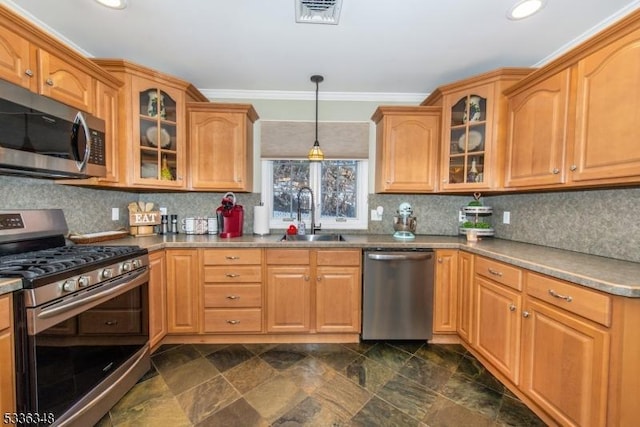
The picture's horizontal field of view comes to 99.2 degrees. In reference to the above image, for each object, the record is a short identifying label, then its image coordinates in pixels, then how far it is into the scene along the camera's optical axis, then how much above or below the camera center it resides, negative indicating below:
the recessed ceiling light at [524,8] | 1.65 +1.24
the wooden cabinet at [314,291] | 2.35 -0.75
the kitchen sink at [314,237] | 2.82 -0.34
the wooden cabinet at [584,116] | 1.38 +0.55
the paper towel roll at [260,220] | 2.78 -0.17
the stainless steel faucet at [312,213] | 2.88 -0.10
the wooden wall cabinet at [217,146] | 2.58 +0.55
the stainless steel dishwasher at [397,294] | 2.31 -0.76
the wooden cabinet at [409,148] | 2.63 +0.56
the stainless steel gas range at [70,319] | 1.18 -0.61
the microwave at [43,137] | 1.32 +0.35
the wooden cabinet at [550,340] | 1.23 -0.73
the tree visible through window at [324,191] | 3.07 +0.16
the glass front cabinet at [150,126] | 2.20 +0.66
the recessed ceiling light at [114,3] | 1.65 +1.22
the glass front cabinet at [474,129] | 2.26 +0.68
